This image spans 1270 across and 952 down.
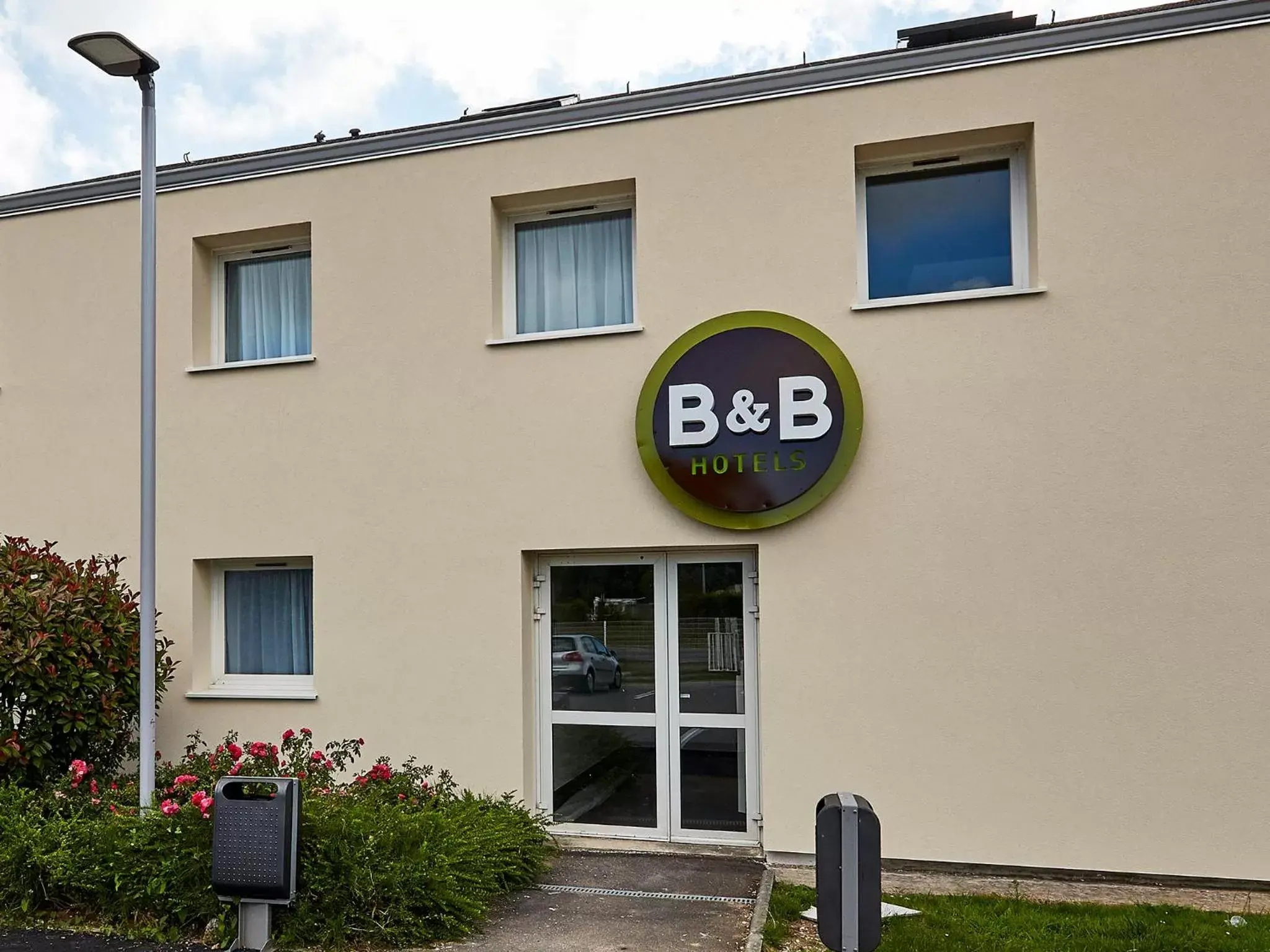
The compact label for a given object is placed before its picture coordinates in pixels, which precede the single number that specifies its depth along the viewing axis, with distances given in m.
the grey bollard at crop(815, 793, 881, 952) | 3.64
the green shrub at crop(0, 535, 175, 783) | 6.95
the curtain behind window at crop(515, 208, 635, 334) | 7.96
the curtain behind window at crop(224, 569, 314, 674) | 8.50
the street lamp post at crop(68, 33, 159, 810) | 6.31
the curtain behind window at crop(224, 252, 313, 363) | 8.73
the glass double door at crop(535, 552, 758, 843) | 7.47
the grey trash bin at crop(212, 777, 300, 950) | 5.36
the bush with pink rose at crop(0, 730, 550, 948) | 5.66
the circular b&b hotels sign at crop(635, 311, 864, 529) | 7.09
